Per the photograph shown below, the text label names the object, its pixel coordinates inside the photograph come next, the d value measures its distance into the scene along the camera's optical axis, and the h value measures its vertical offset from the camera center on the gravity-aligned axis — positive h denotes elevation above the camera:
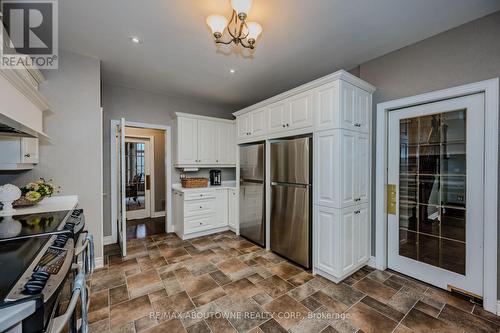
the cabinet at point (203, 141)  4.05 +0.48
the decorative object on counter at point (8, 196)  1.85 -0.28
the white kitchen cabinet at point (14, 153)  1.91 +0.11
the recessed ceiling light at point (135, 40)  2.36 +1.41
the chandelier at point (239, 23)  1.61 +1.21
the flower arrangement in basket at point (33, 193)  2.06 -0.28
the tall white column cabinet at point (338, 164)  2.41 +0.01
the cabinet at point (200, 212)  3.79 -0.88
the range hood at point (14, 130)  1.27 +0.26
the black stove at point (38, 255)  0.78 -0.46
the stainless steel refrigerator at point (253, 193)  3.46 -0.48
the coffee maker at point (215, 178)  4.60 -0.28
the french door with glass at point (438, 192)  2.11 -0.31
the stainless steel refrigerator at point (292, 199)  2.71 -0.46
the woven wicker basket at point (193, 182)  3.97 -0.33
